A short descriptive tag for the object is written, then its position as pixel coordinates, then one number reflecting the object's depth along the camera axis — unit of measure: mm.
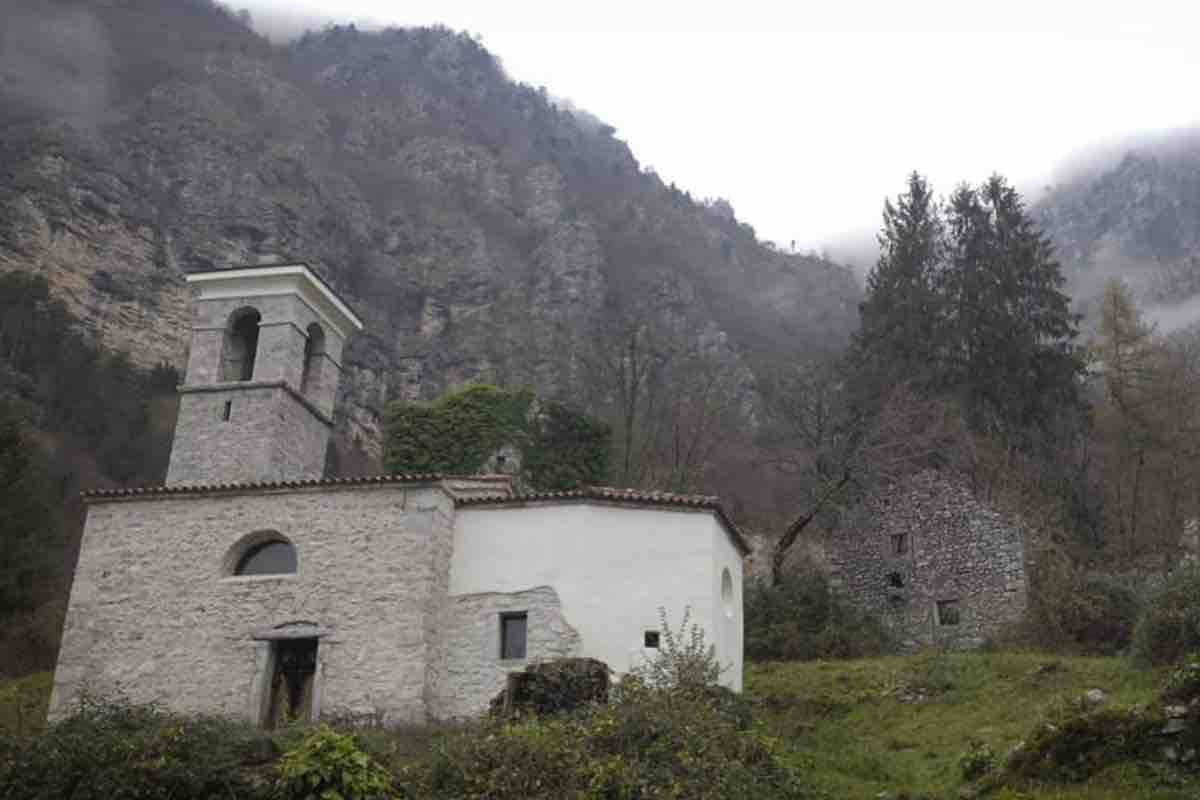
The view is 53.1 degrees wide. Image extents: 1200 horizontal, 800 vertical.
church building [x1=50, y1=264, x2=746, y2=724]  20031
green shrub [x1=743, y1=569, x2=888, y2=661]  27328
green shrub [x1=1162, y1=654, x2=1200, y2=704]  13648
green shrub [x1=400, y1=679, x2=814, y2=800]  13664
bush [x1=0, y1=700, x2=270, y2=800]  13547
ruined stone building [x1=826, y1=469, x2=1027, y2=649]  28969
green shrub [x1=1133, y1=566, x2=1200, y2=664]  18469
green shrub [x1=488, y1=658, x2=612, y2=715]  18344
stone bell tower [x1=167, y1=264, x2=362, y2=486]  23703
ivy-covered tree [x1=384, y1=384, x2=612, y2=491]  32844
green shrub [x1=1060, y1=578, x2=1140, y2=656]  25047
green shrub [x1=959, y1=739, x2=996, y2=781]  15141
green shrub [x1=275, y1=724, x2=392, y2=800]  13188
